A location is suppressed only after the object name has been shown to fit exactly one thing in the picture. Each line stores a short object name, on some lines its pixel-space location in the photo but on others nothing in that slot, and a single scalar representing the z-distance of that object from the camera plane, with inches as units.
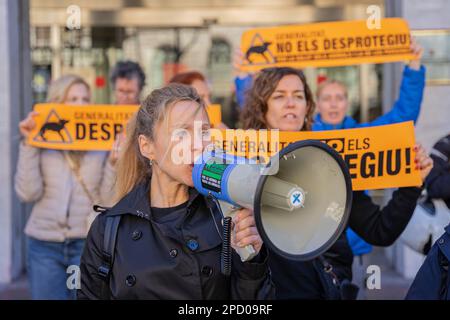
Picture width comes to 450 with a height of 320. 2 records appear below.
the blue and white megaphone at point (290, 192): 156.9
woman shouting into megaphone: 181.8
